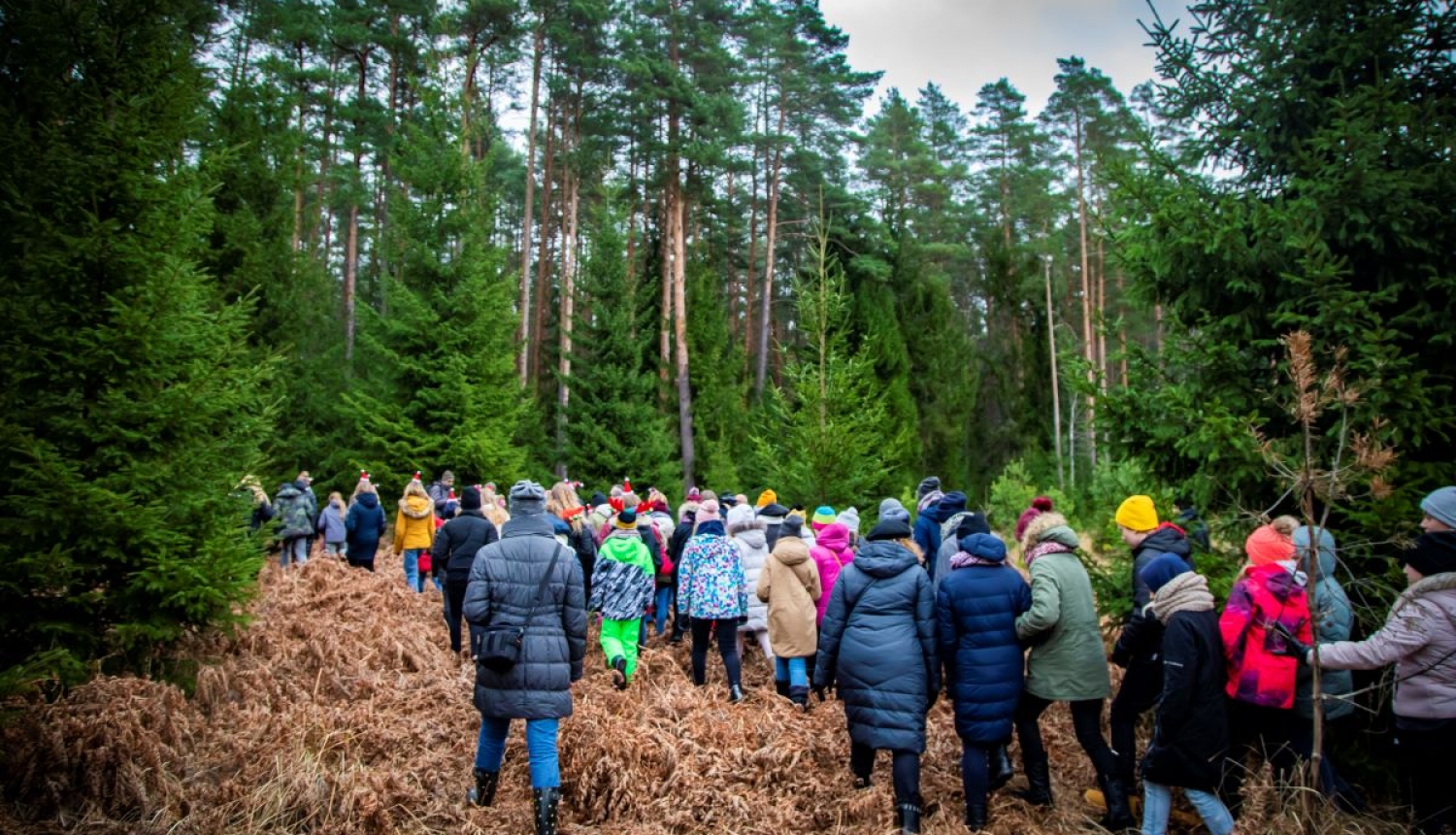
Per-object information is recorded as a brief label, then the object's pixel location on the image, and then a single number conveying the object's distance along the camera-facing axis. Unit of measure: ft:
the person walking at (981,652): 17.12
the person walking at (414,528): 38.40
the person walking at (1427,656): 13.78
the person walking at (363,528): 39.57
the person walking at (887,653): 16.75
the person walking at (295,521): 43.14
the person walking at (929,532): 29.86
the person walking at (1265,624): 15.87
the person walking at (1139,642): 16.93
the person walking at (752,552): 28.78
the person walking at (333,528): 45.37
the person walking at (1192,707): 14.98
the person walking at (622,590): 24.93
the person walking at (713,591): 25.66
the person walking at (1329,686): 16.46
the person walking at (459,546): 29.01
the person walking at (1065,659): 17.37
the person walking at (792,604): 24.91
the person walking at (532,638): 16.56
